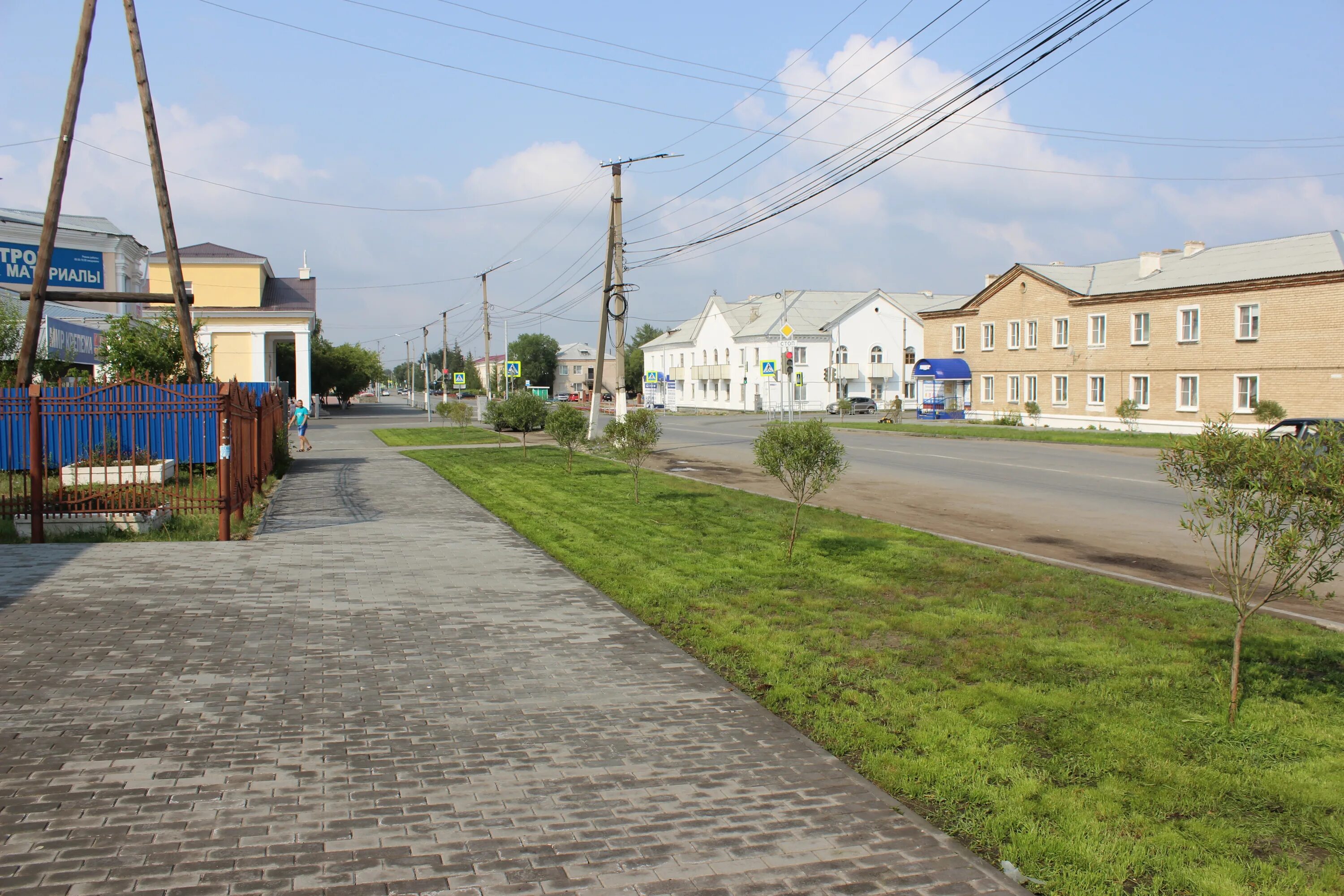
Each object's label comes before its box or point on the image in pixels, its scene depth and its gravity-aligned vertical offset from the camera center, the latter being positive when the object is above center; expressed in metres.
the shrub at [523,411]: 33.12 -0.13
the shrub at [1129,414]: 41.31 -0.62
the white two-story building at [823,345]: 75.19 +4.52
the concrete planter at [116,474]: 13.66 -0.91
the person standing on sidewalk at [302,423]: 32.28 -0.42
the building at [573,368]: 150.75 +6.14
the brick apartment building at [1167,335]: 35.69 +2.74
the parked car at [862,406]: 66.06 -0.23
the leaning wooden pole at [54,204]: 14.55 +3.17
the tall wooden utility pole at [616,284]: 27.50 +3.50
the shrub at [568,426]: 19.95 -0.40
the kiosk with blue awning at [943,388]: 53.19 +0.73
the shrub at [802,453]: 10.77 -0.55
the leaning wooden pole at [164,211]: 15.98 +3.47
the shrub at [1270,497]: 5.23 -0.56
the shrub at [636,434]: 16.08 -0.48
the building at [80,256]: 24.31 +4.48
